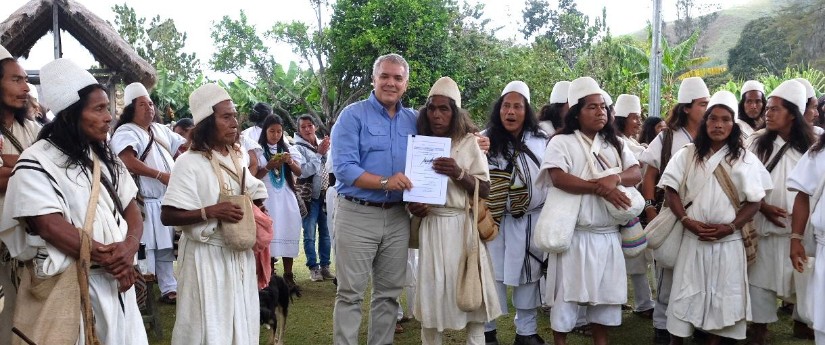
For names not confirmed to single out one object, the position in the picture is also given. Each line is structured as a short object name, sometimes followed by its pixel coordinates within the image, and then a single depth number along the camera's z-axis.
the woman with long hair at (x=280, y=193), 8.40
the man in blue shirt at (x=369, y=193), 5.33
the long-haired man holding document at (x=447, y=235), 5.46
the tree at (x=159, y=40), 42.69
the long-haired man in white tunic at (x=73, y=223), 3.68
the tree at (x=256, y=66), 27.73
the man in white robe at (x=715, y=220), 5.77
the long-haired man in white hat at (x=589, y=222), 5.62
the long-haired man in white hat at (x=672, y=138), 6.71
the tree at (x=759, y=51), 52.03
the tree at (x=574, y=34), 36.91
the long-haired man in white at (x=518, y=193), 6.29
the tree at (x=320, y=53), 25.80
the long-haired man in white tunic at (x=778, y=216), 6.20
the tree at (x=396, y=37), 22.98
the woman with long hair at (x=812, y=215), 5.01
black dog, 6.08
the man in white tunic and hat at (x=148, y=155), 7.05
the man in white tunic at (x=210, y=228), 4.68
